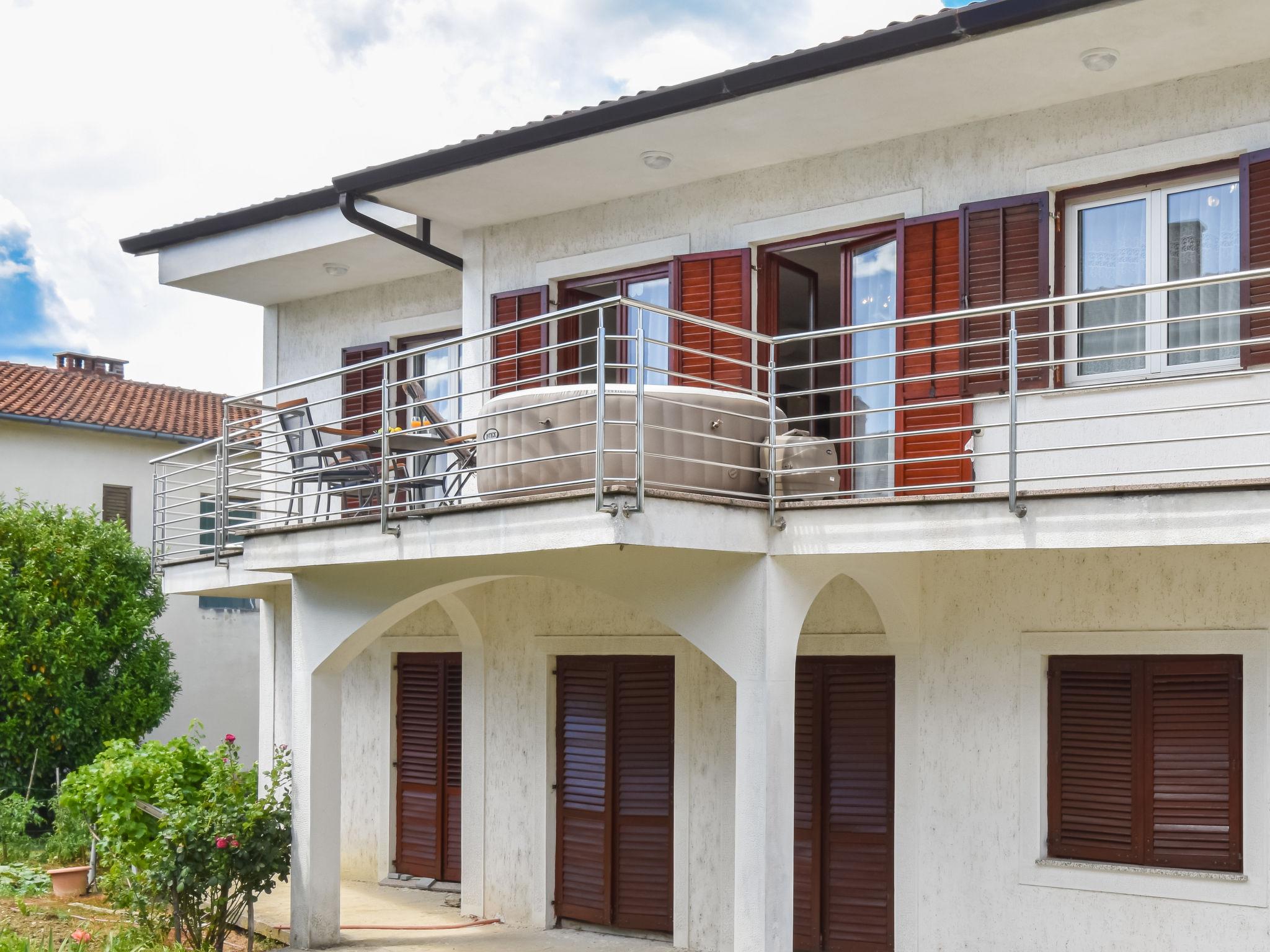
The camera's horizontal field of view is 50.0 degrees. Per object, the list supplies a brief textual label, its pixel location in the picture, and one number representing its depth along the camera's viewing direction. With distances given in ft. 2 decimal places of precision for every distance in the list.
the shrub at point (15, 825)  47.01
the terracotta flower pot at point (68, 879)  42.04
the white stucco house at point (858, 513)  26.91
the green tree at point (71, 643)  51.83
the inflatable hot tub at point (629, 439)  27.89
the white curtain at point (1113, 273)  29.58
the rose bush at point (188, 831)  33.45
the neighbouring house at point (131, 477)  71.82
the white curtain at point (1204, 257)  28.43
